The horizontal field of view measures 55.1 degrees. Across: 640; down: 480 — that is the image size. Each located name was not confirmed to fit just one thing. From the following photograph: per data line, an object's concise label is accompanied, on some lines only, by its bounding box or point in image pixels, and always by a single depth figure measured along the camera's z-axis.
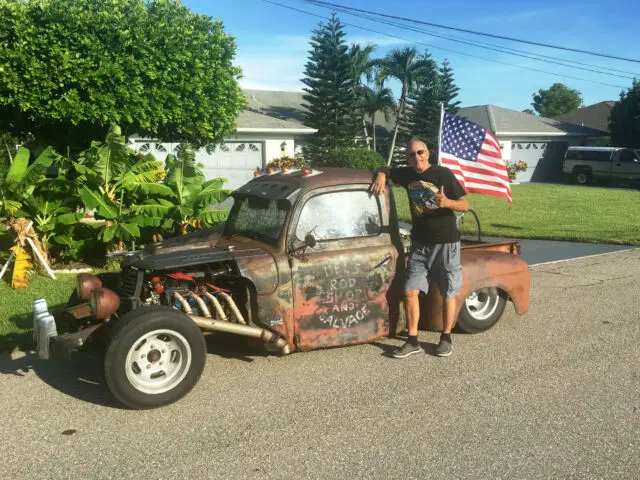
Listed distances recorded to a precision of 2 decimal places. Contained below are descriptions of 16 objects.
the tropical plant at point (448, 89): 39.09
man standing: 5.63
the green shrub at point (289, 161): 23.01
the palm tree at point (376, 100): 36.59
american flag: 7.54
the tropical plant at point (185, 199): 9.82
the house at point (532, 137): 36.56
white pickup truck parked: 31.81
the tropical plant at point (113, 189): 9.29
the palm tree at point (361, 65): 36.66
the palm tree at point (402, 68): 36.91
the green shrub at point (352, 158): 28.39
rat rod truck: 4.58
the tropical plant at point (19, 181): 9.09
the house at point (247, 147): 24.83
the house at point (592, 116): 52.48
